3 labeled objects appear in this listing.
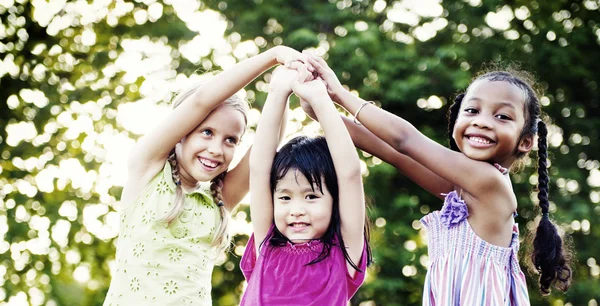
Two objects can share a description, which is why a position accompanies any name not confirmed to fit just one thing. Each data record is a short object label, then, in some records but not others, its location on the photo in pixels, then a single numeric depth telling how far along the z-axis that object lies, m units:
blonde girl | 3.17
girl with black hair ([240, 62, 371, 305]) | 2.90
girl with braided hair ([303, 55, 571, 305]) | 3.05
